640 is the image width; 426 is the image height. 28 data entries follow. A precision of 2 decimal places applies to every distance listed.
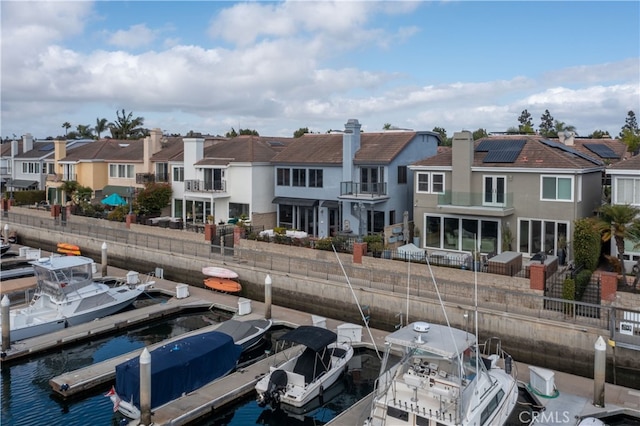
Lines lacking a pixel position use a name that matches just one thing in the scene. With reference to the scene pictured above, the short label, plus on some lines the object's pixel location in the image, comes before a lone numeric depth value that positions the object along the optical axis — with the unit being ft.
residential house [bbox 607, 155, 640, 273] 87.66
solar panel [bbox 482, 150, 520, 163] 100.82
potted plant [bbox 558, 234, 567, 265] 91.31
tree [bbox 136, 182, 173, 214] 150.82
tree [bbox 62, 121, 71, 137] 400.63
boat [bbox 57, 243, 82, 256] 135.74
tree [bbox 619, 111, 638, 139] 335.06
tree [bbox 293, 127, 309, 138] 253.69
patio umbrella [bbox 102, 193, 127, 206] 153.48
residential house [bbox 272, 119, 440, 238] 117.19
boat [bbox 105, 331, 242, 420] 56.34
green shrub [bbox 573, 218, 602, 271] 83.56
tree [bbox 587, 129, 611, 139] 206.57
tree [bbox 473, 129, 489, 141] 256.93
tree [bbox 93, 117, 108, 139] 329.46
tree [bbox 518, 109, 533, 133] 366.63
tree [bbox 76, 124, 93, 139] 338.75
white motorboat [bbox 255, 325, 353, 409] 59.88
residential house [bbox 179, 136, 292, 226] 136.15
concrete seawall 67.62
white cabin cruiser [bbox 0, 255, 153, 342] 82.17
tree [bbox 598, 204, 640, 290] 79.51
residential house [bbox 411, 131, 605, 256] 94.27
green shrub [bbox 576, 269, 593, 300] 76.69
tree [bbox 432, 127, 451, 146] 264.54
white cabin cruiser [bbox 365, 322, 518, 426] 47.75
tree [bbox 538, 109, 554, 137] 339.90
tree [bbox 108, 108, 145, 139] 296.51
